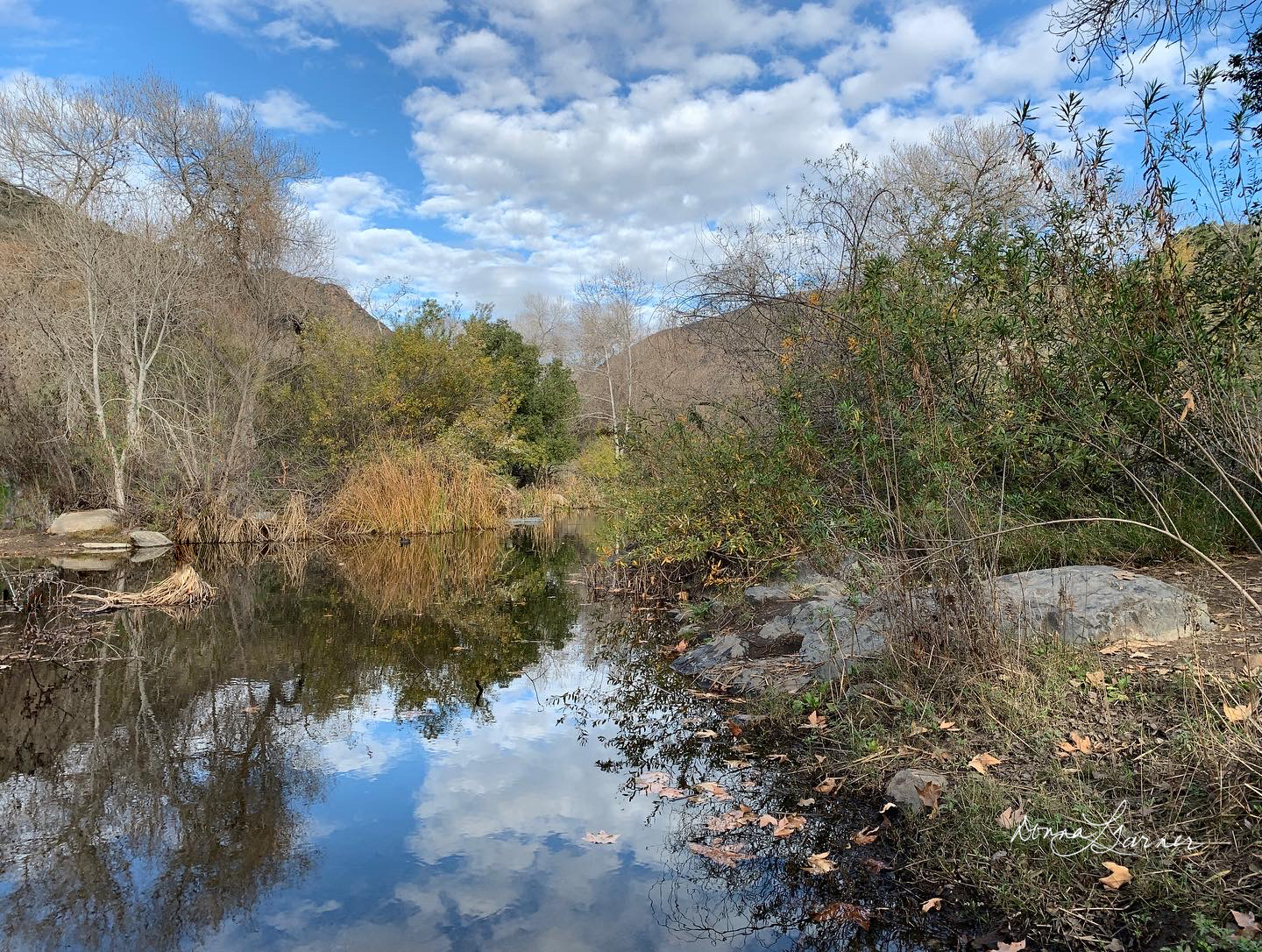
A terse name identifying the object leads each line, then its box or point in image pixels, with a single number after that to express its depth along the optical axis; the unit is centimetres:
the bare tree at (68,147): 1862
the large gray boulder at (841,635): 485
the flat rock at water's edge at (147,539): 1444
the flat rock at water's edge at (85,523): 1469
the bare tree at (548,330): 4103
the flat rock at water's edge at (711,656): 669
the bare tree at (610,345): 3631
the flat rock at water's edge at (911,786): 373
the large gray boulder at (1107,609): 457
